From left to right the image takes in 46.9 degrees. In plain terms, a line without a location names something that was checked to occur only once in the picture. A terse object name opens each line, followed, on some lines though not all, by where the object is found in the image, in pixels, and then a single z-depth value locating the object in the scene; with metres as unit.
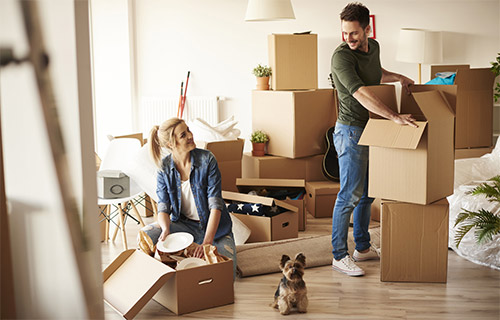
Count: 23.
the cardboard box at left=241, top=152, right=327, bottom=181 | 4.61
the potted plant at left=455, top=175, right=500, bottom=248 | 2.92
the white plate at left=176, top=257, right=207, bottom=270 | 2.70
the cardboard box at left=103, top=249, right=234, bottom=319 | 2.54
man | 2.87
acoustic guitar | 4.63
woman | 3.00
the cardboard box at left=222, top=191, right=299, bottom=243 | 3.60
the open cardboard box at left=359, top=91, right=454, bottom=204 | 2.70
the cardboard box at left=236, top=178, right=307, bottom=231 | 4.08
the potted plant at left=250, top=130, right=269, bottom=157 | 4.71
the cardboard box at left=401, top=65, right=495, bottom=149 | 4.45
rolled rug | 3.21
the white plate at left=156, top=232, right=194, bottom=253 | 2.78
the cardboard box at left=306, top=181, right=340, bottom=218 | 4.44
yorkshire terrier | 2.55
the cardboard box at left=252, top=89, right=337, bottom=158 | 4.55
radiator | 5.68
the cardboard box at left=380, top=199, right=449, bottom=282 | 2.88
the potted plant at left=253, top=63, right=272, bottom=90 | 4.73
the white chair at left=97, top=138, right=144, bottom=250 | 3.67
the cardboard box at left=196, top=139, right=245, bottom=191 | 4.31
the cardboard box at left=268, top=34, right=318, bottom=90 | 4.59
